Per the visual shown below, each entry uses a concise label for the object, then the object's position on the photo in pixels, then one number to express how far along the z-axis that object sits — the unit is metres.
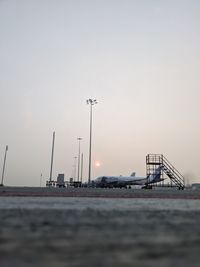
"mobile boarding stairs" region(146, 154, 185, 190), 57.57
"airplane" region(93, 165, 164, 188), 84.79
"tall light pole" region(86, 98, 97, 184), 68.04
